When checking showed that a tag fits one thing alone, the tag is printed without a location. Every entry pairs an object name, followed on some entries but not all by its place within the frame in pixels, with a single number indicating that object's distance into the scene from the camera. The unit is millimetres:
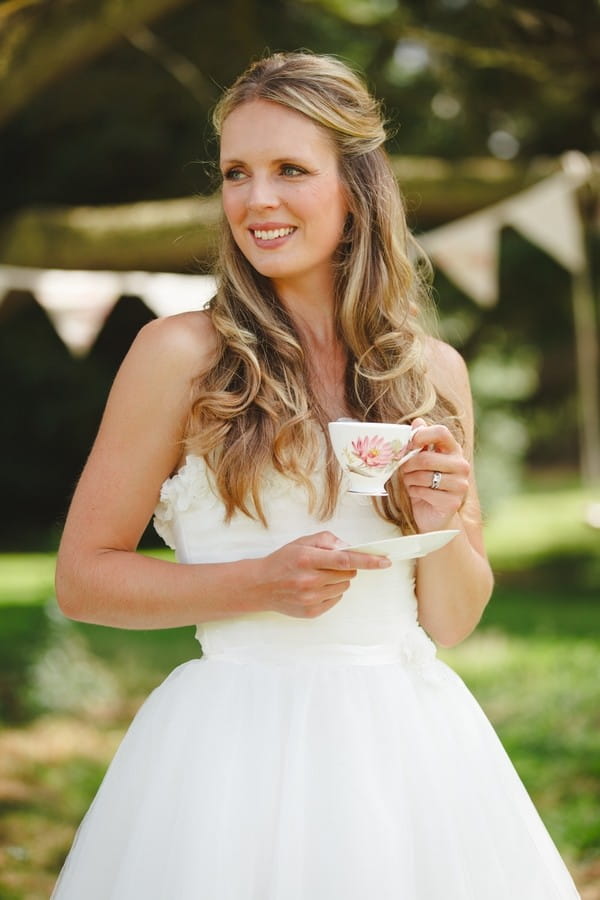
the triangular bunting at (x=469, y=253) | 5555
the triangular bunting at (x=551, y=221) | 5570
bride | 1922
